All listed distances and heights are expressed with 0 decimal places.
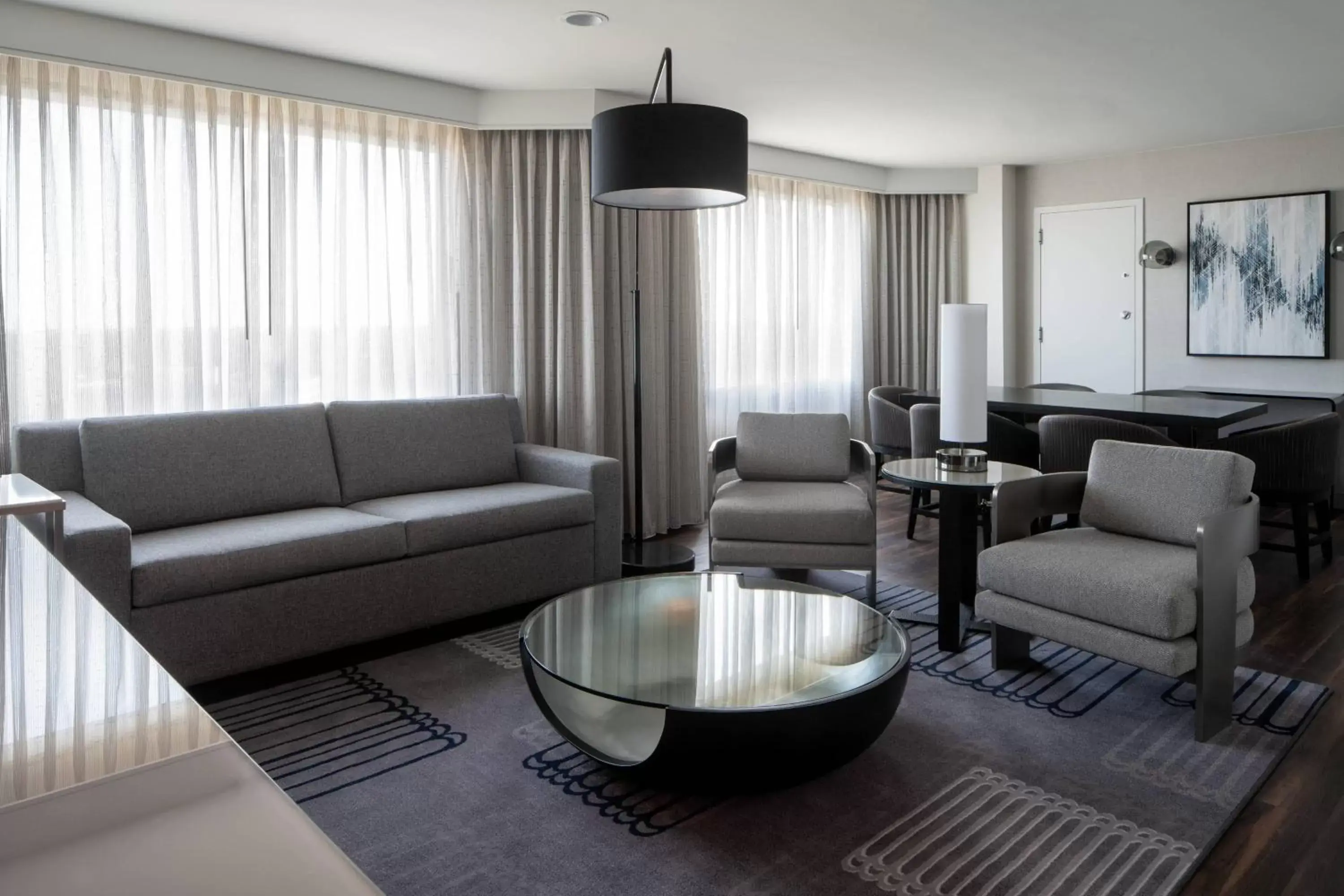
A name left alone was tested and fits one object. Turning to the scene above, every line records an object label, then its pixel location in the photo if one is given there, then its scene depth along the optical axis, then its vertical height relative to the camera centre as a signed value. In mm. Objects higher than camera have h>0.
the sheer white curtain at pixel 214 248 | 3607 +620
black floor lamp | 2844 +717
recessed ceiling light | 3598 +1398
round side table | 3434 -481
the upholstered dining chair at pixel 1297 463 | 4367 -362
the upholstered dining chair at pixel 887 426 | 5449 -218
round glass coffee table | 2256 -715
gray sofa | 3049 -457
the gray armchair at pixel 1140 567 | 2693 -535
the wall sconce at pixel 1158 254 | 6491 +871
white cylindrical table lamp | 3535 +42
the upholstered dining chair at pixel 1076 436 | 4113 -222
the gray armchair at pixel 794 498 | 3920 -455
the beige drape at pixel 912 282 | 7332 +802
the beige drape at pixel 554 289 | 4820 +528
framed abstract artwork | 5941 +668
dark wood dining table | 4211 -110
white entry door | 6770 +631
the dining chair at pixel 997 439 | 4711 -252
